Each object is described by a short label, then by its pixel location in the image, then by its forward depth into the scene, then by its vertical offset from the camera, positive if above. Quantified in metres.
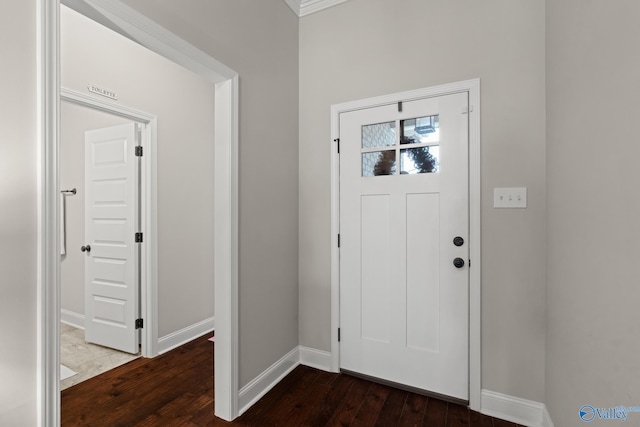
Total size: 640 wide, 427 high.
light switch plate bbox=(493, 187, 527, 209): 1.82 +0.09
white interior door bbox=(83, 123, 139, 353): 2.69 -0.25
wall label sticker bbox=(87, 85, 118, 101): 2.39 +0.99
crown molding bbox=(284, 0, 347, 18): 2.42 +1.72
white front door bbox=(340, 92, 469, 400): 2.00 -0.23
